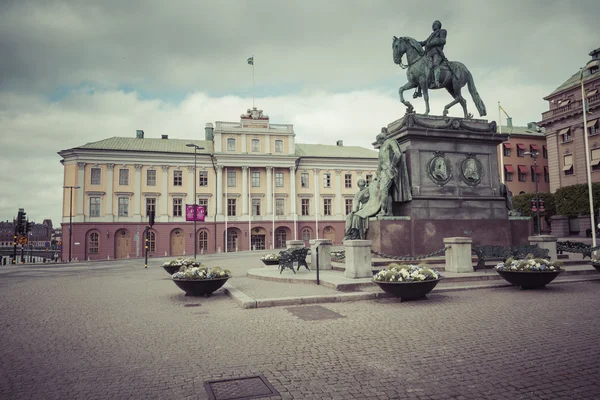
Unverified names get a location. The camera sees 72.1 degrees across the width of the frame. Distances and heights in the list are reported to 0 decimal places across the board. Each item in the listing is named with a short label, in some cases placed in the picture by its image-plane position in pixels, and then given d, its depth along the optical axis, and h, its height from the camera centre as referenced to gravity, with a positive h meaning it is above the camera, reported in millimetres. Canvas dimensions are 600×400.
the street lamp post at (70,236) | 49003 -172
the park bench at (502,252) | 12711 -866
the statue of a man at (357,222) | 14914 +229
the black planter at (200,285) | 10648 -1393
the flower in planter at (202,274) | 10695 -1096
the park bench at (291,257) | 14578 -963
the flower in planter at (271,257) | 19984 -1307
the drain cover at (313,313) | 7952 -1701
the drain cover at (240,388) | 4203 -1675
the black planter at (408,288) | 9164 -1380
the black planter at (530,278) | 10328 -1365
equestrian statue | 15945 +6266
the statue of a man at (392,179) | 14539 +1740
